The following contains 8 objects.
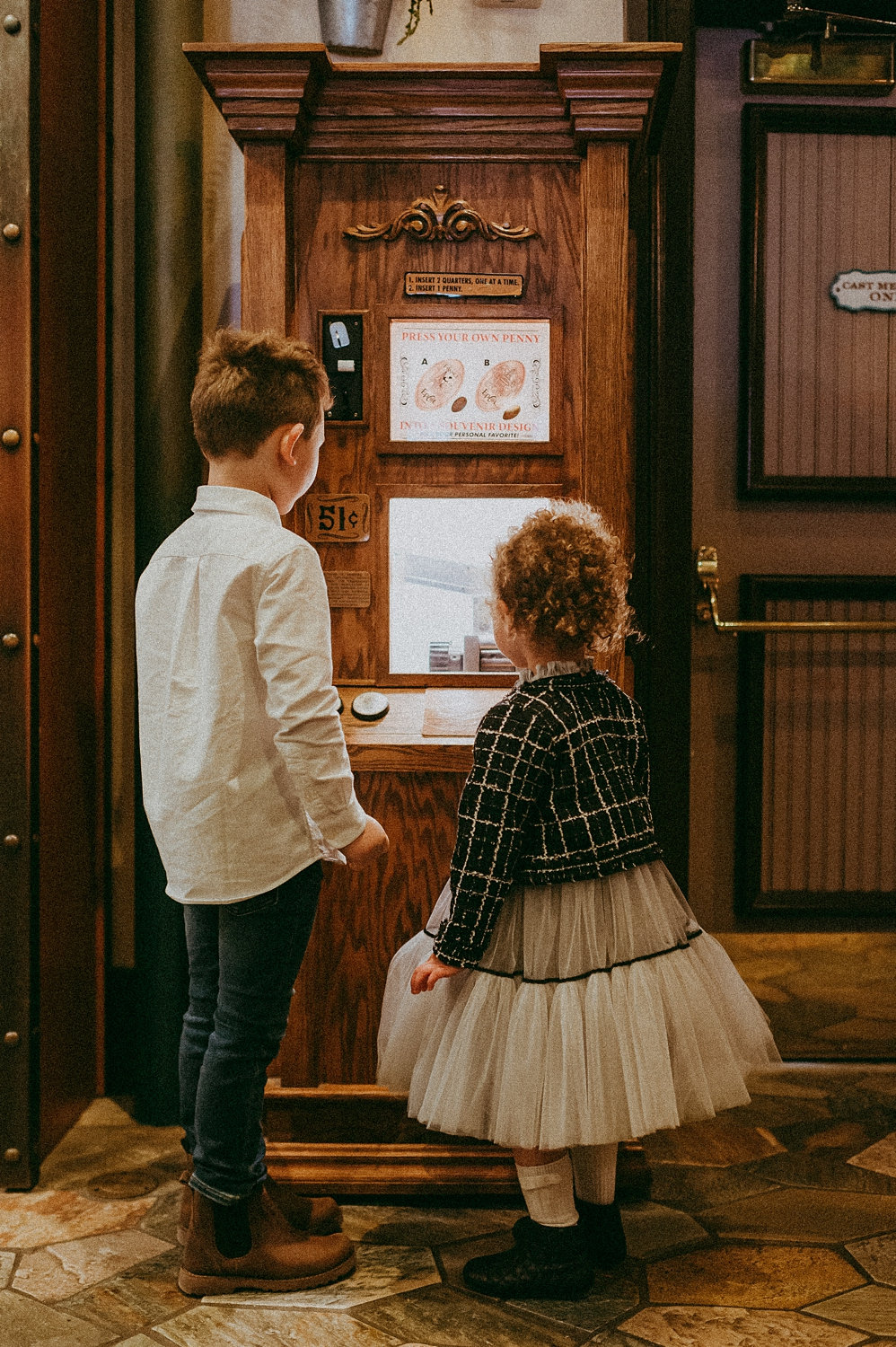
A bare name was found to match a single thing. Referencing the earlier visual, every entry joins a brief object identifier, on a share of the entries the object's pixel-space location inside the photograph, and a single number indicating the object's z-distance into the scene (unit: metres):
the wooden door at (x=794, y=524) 3.21
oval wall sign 3.22
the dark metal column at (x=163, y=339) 2.79
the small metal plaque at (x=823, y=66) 3.19
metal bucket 2.92
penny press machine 2.38
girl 1.85
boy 1.85
